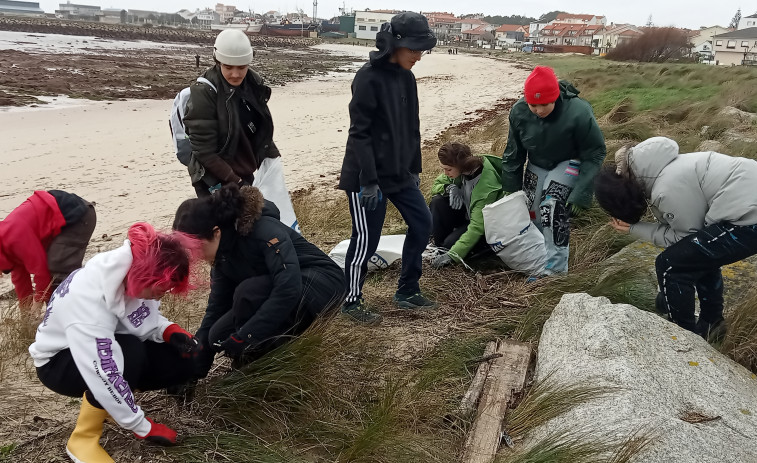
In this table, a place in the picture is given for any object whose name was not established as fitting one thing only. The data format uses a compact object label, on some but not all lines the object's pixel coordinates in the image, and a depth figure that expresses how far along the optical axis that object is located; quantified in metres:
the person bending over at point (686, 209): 2.78
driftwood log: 2.28
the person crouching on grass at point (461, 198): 4.24
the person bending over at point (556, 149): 3.86
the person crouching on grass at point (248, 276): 2.57
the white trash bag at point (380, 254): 4.32
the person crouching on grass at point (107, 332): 2.07
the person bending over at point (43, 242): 3.24
